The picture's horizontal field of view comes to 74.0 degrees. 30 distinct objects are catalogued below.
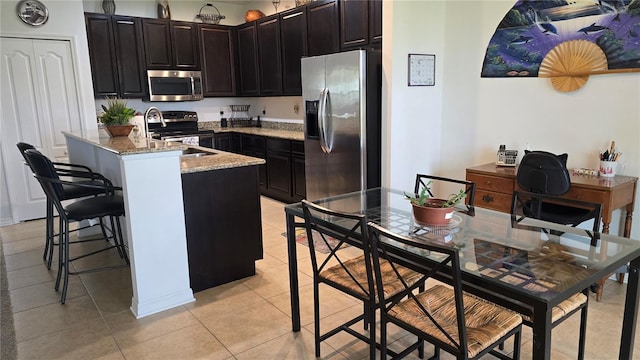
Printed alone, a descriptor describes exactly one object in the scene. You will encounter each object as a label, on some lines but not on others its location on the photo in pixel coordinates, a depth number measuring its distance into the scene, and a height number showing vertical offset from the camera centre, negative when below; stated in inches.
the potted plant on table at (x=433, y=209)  76.6 -18.6
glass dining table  54.7 -23.5
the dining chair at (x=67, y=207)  109.1 -24.9
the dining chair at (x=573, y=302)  69.1 -33.3
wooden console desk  105.7 -23.5
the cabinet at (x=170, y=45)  220.7 +35.2
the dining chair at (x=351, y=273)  72.5 -32.2
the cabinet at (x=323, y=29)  175.3 +33.5
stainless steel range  222.5 -9.7
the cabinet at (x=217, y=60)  238.5 +28.3
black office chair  106.4 -20.5
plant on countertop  133.6 -0.9
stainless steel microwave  224.4 +14.1
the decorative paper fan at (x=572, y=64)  117.7 +10.7
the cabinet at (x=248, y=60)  234.2 +27.9
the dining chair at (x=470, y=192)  96.3 -19.9
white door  178.2 +3.3
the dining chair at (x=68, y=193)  128.3 -24.0
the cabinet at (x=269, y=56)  216.5 +27.6
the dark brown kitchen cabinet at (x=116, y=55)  205.9 +28.5
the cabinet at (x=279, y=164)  200.4 -27.1
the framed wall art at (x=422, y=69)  150.3 +12.7
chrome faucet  224.5 -1.7
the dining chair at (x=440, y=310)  58.7 -33.0
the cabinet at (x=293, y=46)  196.1 +29.5
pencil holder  113.4 -17.8
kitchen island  100.2 -25.7
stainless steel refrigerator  150.1 -3.9
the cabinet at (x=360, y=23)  152.4 +31.1
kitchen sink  138.6 -14.0
